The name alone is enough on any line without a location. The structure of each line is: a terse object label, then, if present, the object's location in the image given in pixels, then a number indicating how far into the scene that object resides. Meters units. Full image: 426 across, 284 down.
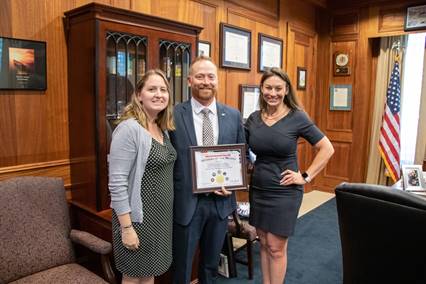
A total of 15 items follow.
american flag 4.57
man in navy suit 1.76
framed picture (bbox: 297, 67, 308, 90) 4.81
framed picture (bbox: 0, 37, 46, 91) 1.93
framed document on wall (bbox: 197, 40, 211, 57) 3.21
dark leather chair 1.31
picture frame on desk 2.50
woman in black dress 2.01
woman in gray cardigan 1.52
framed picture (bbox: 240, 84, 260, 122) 3.76
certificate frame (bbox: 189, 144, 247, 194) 1.76
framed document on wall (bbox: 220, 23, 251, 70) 3.48
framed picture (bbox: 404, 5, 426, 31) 4.36
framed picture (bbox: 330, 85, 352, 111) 5.04
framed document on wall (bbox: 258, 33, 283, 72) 4.02
